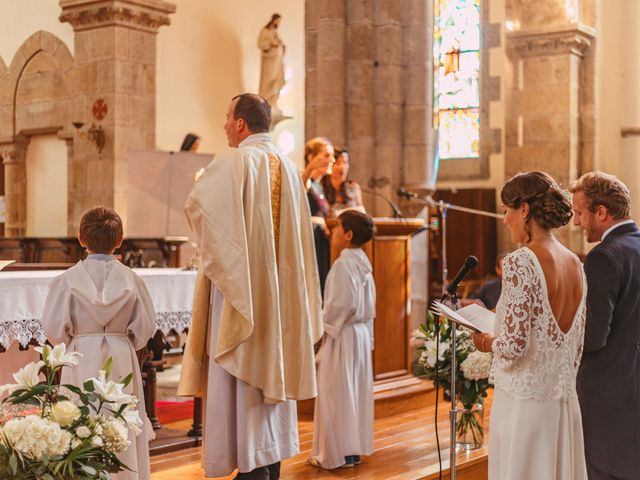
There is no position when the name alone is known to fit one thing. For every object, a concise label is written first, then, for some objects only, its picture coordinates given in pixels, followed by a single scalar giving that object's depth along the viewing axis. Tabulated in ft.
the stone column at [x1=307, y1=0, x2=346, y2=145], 31.65
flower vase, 21.34
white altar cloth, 17.31
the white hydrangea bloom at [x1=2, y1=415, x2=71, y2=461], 9.00
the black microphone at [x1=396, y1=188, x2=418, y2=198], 30.53
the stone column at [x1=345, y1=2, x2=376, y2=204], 31.68
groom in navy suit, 14.12
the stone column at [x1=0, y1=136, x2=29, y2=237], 49.32
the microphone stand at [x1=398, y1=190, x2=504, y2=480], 13.75
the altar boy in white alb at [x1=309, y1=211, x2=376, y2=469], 19.62
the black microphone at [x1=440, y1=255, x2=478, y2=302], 13.12
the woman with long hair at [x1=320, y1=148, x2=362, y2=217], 25.89
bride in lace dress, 12.01
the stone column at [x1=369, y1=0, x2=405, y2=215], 31.65
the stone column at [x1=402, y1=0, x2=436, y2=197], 31.65
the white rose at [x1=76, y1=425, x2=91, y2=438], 9.46
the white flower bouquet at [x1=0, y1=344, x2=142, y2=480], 9.06
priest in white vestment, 15.21
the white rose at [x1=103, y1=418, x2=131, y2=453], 9.66
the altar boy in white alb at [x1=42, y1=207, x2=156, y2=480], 14.75
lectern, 26.58
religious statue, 51.96
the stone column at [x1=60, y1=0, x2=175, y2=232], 43.62
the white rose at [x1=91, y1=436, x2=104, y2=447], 9.48
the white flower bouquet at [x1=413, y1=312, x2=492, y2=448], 21.06
